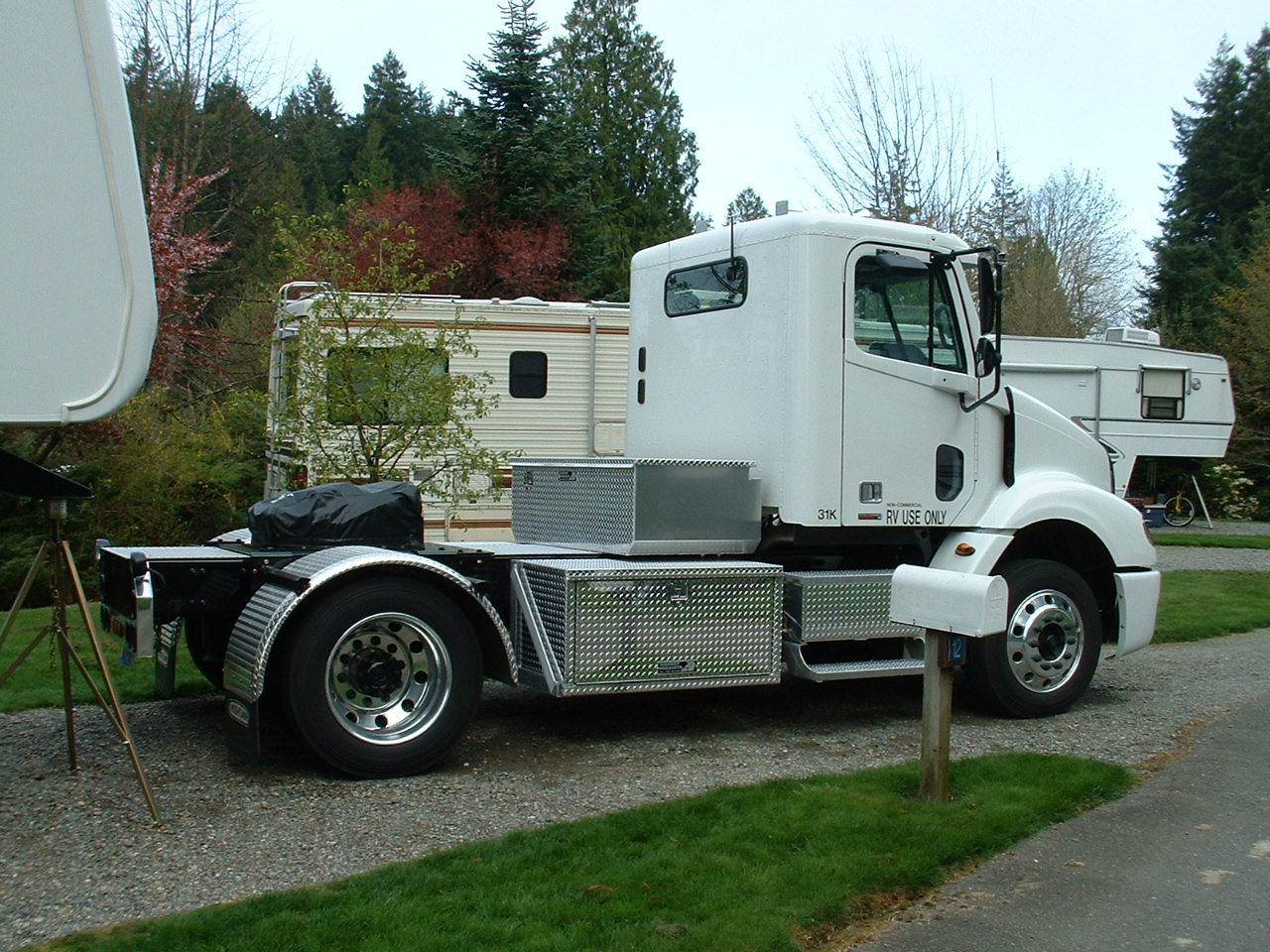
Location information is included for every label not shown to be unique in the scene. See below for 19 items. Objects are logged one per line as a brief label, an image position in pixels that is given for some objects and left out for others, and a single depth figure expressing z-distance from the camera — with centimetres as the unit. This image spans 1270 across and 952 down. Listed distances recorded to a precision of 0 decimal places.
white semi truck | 629
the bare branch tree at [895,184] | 2081
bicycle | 2327
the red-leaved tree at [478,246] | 2614
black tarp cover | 683
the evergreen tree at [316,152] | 4591
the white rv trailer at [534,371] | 1346
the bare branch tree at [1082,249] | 3256
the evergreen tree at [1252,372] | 2692
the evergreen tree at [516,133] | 2680
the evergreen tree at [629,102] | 4378
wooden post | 595
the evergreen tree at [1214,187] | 3994
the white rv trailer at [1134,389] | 2012
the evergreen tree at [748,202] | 6159
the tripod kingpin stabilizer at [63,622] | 551
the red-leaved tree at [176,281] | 1645
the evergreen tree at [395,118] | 5234
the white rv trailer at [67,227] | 413
